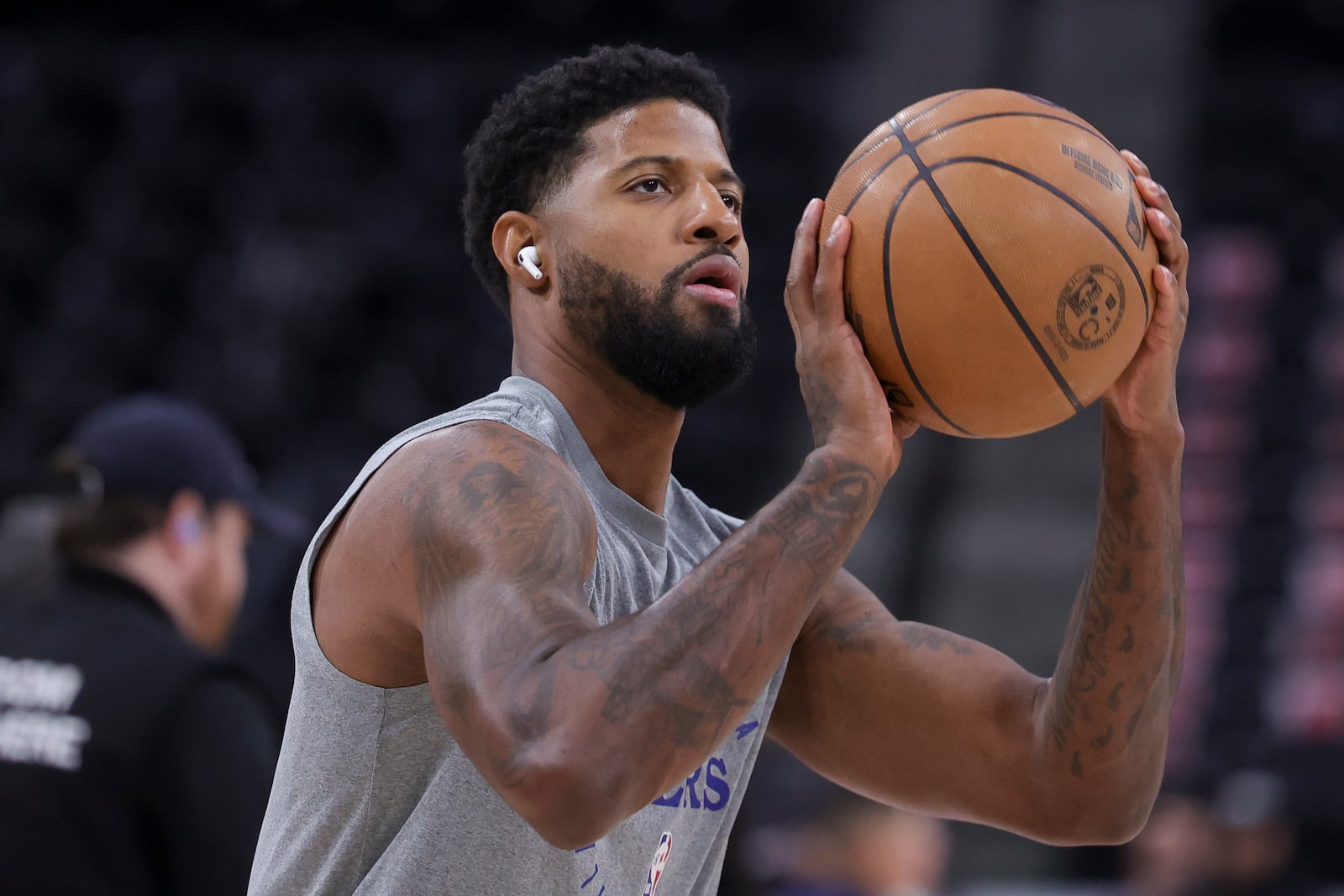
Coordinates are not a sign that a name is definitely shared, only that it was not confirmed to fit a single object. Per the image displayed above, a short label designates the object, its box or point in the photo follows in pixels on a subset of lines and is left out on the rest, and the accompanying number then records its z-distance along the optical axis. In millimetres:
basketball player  3799
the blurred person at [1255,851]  12727
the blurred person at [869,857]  11734
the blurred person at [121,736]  6297
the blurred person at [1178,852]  12648
